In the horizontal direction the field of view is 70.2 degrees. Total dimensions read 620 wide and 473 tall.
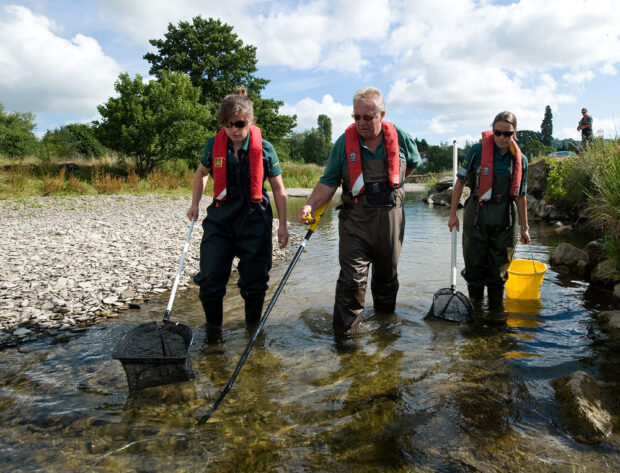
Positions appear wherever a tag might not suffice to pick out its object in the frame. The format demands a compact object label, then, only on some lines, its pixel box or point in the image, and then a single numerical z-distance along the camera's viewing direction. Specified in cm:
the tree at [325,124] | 9200
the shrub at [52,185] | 1795
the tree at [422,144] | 7648
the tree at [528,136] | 9138
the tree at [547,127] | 8738
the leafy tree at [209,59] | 3734
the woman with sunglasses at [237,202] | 408
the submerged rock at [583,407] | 285
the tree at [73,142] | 3027
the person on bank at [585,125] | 1521
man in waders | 412
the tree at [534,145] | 6719
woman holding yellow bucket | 495
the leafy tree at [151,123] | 2420
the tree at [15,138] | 3138
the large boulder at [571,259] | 725
